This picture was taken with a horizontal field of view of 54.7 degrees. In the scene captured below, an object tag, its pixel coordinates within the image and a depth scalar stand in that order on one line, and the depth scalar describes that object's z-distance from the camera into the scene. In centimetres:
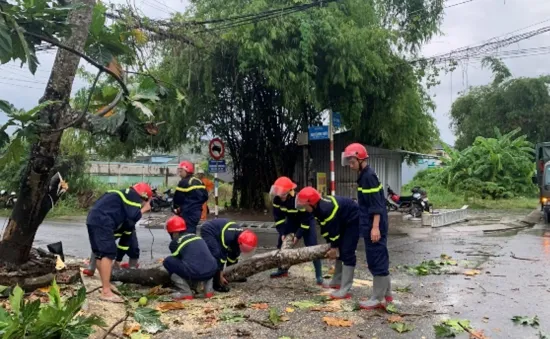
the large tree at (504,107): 3397
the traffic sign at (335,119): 1584
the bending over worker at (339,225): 658
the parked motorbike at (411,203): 1788
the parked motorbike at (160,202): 2166
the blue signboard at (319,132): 1570
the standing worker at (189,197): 892
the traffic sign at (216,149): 1655
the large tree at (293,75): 1474
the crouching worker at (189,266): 630
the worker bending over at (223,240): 668
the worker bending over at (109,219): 623
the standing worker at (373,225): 601
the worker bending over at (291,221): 743
